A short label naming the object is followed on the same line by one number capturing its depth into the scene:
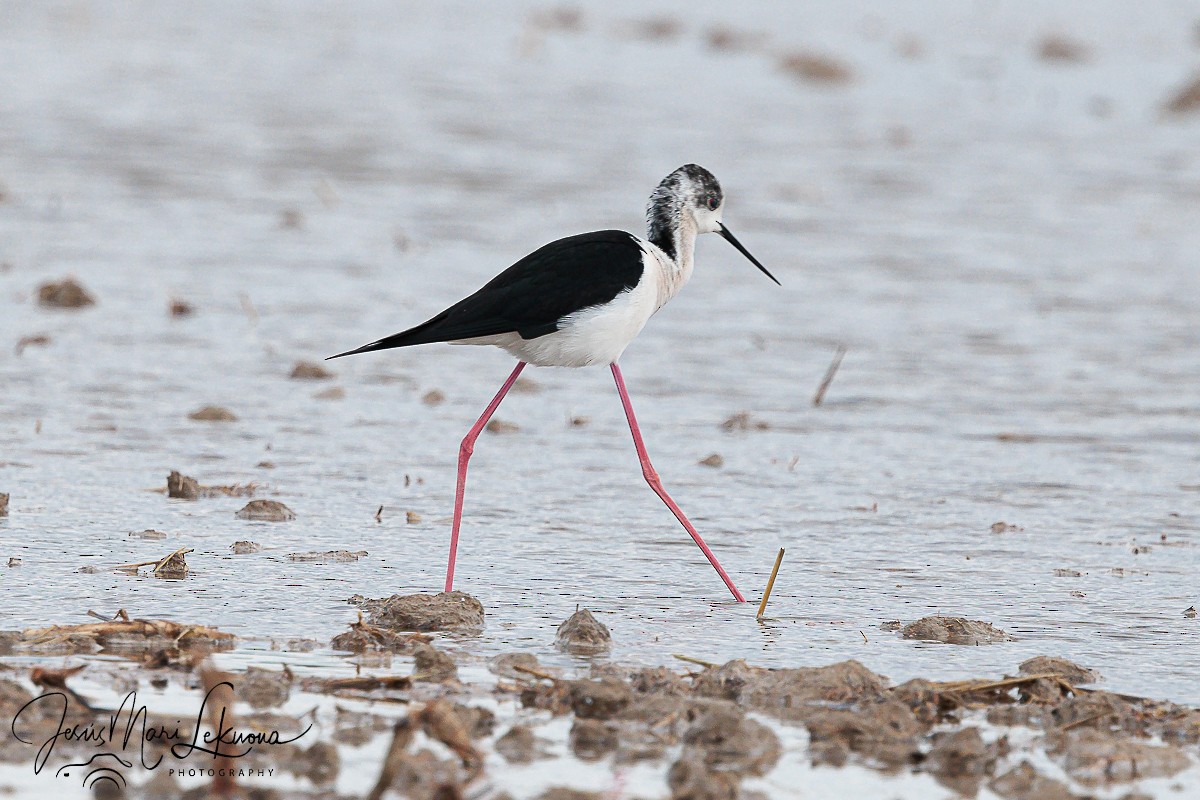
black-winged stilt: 11.73
